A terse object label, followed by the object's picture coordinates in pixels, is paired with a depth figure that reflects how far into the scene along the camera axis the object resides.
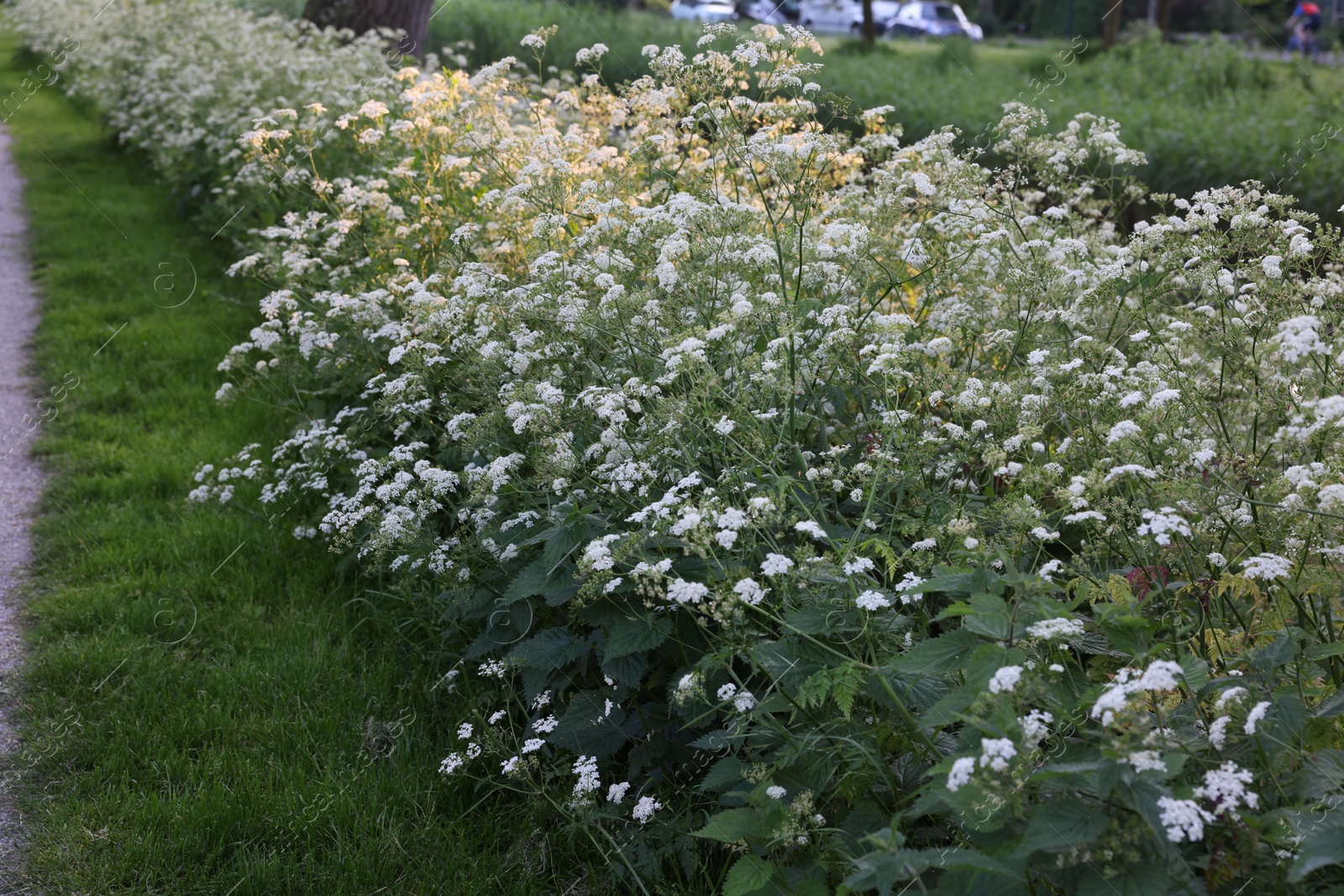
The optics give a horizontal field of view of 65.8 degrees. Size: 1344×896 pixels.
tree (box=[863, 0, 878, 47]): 20.31
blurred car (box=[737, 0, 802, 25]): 24.10
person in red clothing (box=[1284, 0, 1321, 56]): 25.01
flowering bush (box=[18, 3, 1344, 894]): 1.88
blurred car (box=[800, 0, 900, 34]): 28.61
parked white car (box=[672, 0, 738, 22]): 24.48
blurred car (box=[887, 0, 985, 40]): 30.84
